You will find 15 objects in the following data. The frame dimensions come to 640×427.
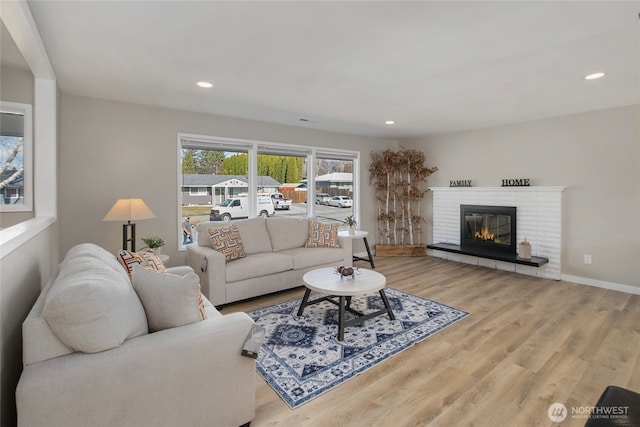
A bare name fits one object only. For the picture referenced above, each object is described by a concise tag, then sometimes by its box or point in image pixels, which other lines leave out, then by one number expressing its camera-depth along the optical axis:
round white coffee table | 2.74
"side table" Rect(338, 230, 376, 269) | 4.57
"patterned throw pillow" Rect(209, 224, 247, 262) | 3.67
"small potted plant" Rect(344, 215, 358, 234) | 4.97
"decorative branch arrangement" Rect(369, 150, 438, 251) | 6.05
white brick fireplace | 4.52
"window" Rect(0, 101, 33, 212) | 3.13
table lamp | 3.27
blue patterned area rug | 2.16
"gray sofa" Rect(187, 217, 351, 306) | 3.40
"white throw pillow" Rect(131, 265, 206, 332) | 1.63
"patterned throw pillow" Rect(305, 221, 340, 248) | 4.51
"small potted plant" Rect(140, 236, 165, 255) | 3.48
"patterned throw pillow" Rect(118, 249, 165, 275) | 2.25
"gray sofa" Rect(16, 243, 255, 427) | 1.24
